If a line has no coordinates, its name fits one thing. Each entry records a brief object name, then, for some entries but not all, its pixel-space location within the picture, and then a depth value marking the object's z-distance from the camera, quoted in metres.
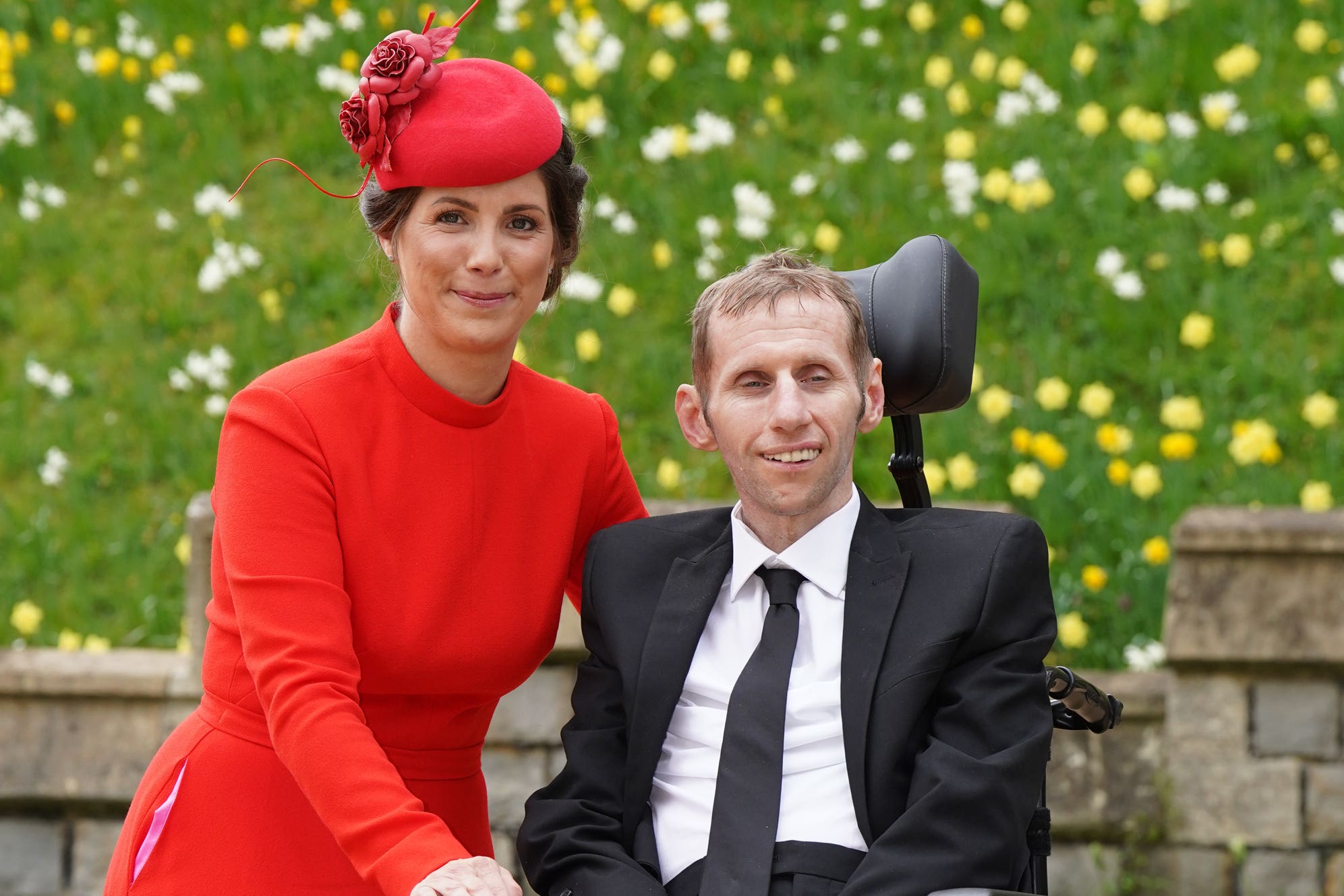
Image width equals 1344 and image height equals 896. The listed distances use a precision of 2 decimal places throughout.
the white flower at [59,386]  9.42
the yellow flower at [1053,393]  7.99
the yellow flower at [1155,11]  9.78
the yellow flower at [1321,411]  7.71
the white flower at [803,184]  9.31
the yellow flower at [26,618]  8.20
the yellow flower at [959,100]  9.67
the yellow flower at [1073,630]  7.24
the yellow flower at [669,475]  8.14
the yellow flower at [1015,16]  9.96
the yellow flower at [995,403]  7.94
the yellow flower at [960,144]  9.22
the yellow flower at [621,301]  9.05
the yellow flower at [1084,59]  9.56
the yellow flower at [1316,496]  7.29
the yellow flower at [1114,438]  7.70
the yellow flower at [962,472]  7.73
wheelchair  4.96
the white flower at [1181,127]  9.06
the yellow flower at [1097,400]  7.90
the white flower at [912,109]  9.70
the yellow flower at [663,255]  9.22
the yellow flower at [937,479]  7.83
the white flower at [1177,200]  8.73
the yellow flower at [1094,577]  7.39
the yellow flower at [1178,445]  7.72
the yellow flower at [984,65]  9.84
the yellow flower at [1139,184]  8.81
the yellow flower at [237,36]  11.20
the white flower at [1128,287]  8.43
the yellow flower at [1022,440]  7.77
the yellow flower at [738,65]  10.25
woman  4.31
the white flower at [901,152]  9.42
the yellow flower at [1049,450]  7.71
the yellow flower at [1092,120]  9.26
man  4.33
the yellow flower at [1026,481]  7.67
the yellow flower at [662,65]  10.32
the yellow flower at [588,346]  8.76
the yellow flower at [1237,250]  8.44
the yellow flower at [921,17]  10.27
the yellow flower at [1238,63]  9.34
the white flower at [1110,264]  8.52
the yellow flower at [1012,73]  9.69
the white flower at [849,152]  9.54
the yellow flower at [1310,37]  9.46
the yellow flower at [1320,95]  9.09
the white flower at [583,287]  9.16
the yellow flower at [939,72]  9.85
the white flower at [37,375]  9.51
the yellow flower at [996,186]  8.92
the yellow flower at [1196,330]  8.12
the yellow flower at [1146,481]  7.59
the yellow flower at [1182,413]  7.79
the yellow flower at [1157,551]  7.37
